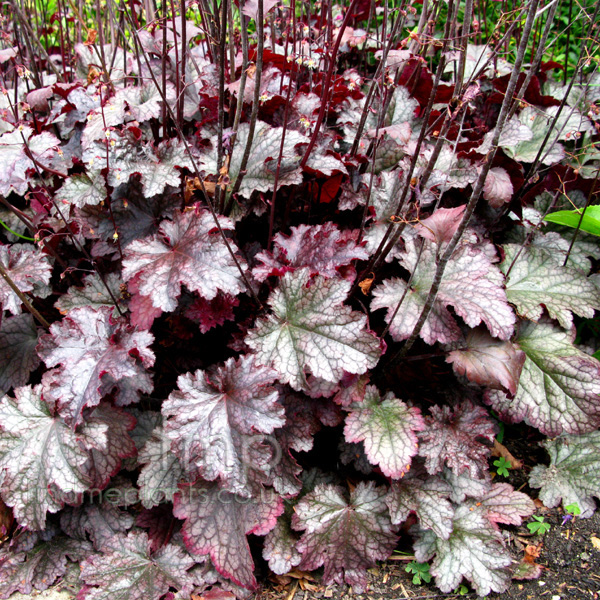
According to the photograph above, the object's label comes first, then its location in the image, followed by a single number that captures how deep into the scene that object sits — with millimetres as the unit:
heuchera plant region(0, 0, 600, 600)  493
